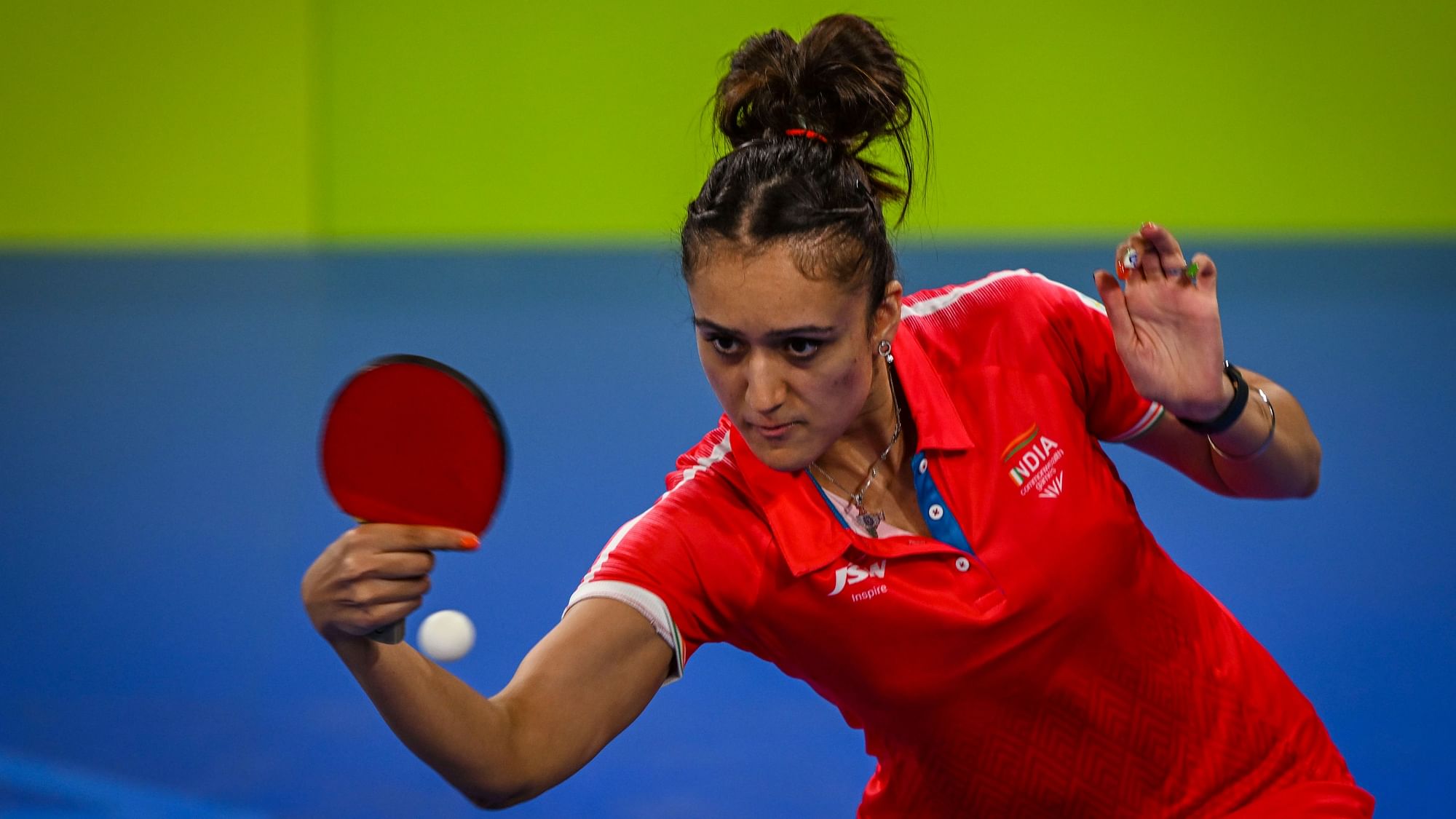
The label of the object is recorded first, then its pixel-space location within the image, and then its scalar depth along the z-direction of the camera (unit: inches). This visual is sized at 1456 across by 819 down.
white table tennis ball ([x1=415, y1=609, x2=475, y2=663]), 262.5
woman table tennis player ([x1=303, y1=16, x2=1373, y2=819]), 268.0
